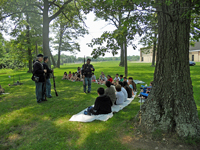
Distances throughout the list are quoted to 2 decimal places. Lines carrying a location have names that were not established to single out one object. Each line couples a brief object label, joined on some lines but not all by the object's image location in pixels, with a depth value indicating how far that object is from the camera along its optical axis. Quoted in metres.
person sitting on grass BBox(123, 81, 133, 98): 7.28
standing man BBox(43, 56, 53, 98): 6.86
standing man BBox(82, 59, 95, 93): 8.28
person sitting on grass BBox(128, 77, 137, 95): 8.47
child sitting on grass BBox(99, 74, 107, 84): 11.73
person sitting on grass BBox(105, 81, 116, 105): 5.64
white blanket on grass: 4.63
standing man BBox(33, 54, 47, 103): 6.22
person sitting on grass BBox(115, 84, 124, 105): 6.08
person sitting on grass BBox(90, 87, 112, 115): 4.85
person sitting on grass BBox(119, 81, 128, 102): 6.62
